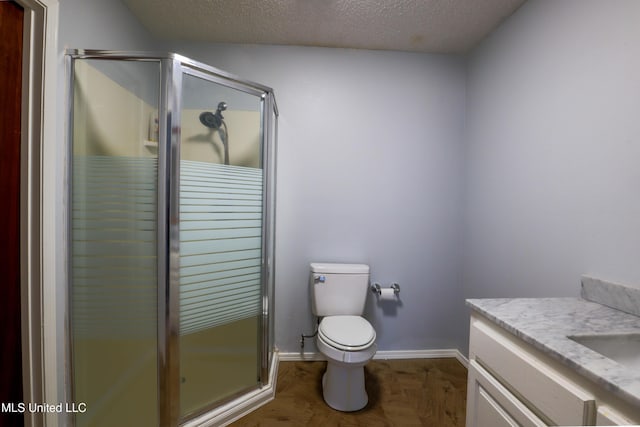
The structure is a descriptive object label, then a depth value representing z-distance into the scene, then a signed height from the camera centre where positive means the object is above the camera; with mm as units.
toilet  1388 -726
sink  732 -387
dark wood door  940 -25
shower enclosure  1206 -159
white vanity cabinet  553 -459
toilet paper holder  1894 -587
